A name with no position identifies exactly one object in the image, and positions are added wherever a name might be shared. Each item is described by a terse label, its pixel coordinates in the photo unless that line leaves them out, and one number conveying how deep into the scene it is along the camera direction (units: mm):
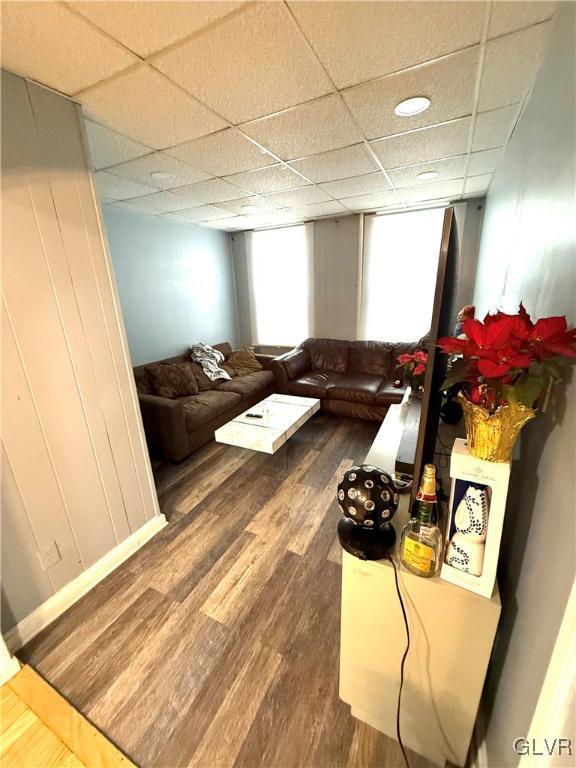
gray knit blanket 3750
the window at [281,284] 4309
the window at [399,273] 3596
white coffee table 2312
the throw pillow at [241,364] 4035
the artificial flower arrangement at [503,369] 602
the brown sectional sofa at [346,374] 3322
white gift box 655
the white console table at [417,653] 772
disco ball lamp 811
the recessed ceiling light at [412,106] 1432
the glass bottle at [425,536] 723
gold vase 642
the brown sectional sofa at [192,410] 2598
